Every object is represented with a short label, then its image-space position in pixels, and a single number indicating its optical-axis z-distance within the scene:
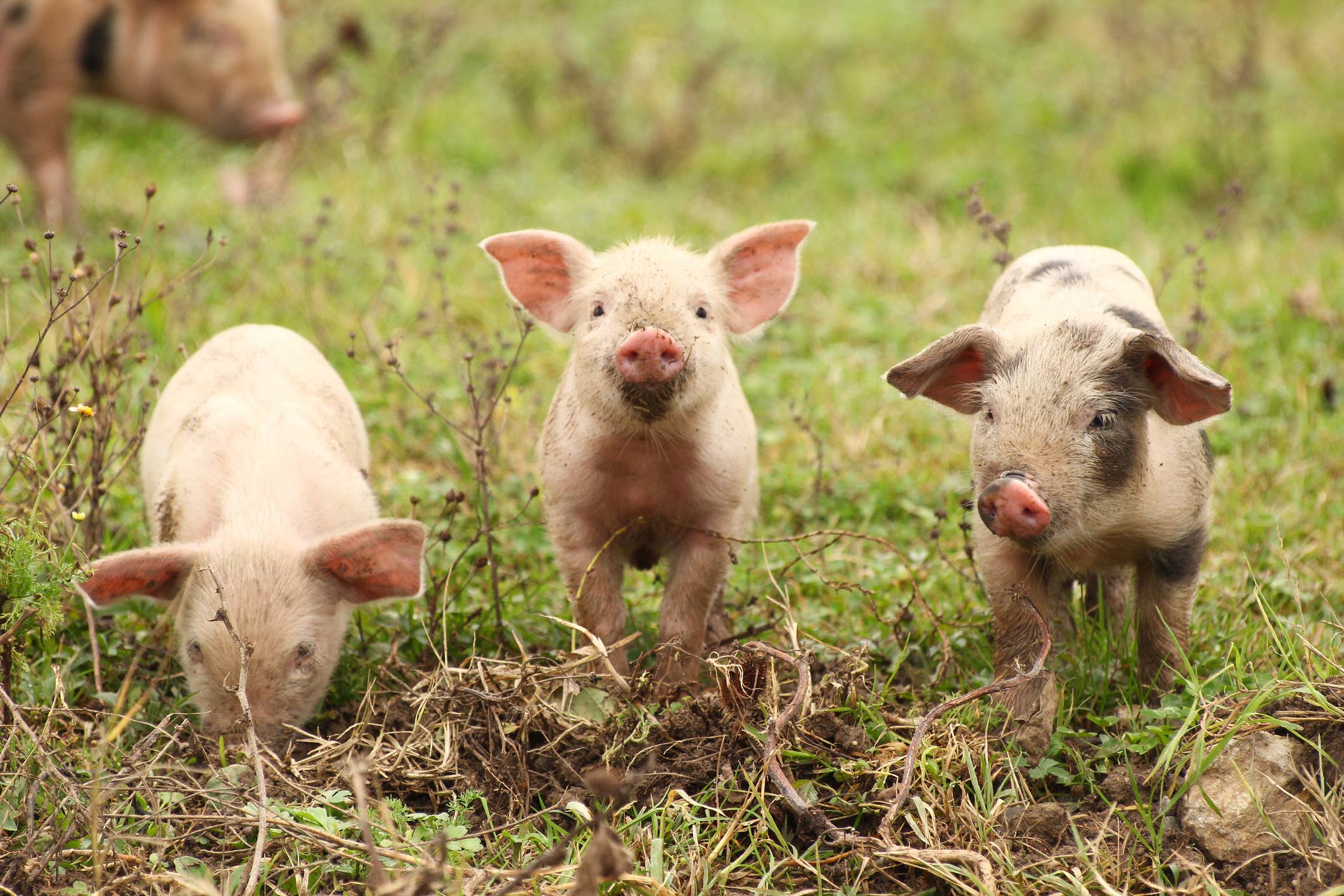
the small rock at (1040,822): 6.99
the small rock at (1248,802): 6.75
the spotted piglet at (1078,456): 7.25
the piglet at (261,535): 7.94
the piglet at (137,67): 16.19
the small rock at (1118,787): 7.16
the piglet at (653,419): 8.12
